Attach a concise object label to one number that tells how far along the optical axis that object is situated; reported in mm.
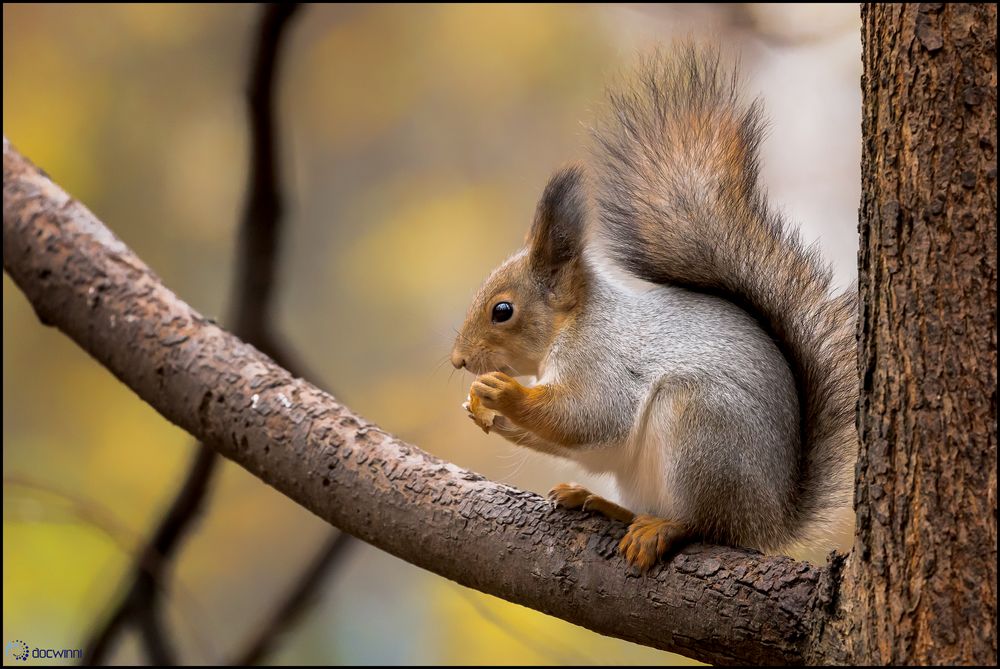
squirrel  3990
